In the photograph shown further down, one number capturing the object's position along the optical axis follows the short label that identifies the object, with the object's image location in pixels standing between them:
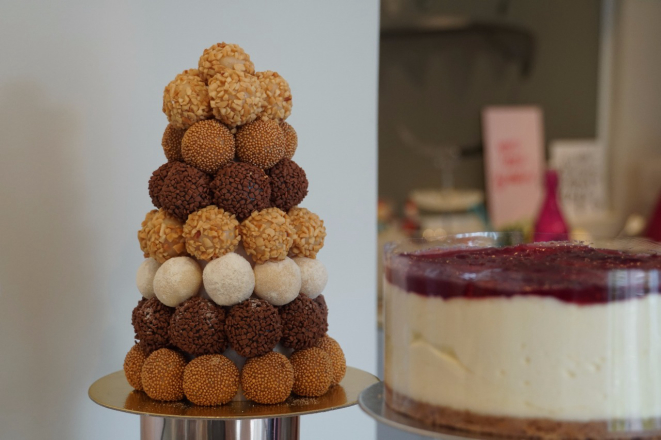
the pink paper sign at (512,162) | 3.21
